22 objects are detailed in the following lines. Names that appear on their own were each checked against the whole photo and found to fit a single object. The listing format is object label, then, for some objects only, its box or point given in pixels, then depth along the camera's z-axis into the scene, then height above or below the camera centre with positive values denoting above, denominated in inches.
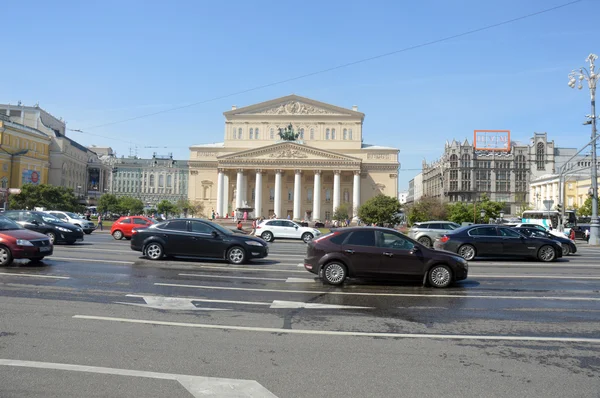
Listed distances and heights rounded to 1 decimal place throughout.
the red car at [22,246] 535.8 -40.5
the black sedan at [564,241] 882.1 -26.8
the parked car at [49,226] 850.8 -27.7
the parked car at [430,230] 1086.4 -17.5
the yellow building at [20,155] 2938.0 +350.1
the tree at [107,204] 3314.5 +59.4
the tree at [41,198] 2373.3 +59.8
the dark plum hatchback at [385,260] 451.5 -36.6
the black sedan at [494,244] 753.0 -30.3
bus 2192.4 +46.8
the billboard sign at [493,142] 4266.7 +724.8
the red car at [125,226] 1201.4 -33.4
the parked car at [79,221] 1337.4 -27.0
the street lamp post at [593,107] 1198.9 +302.0
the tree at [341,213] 2974.9 +39.6
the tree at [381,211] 2286.3 +46.8
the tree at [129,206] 3511.3 +53.6
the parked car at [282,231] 1321.4 -35.8
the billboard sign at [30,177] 3034.0 +209.6
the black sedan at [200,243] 625.9 -36.0
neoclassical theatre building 3430.1 +365.6
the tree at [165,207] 3816.2 +53.6
